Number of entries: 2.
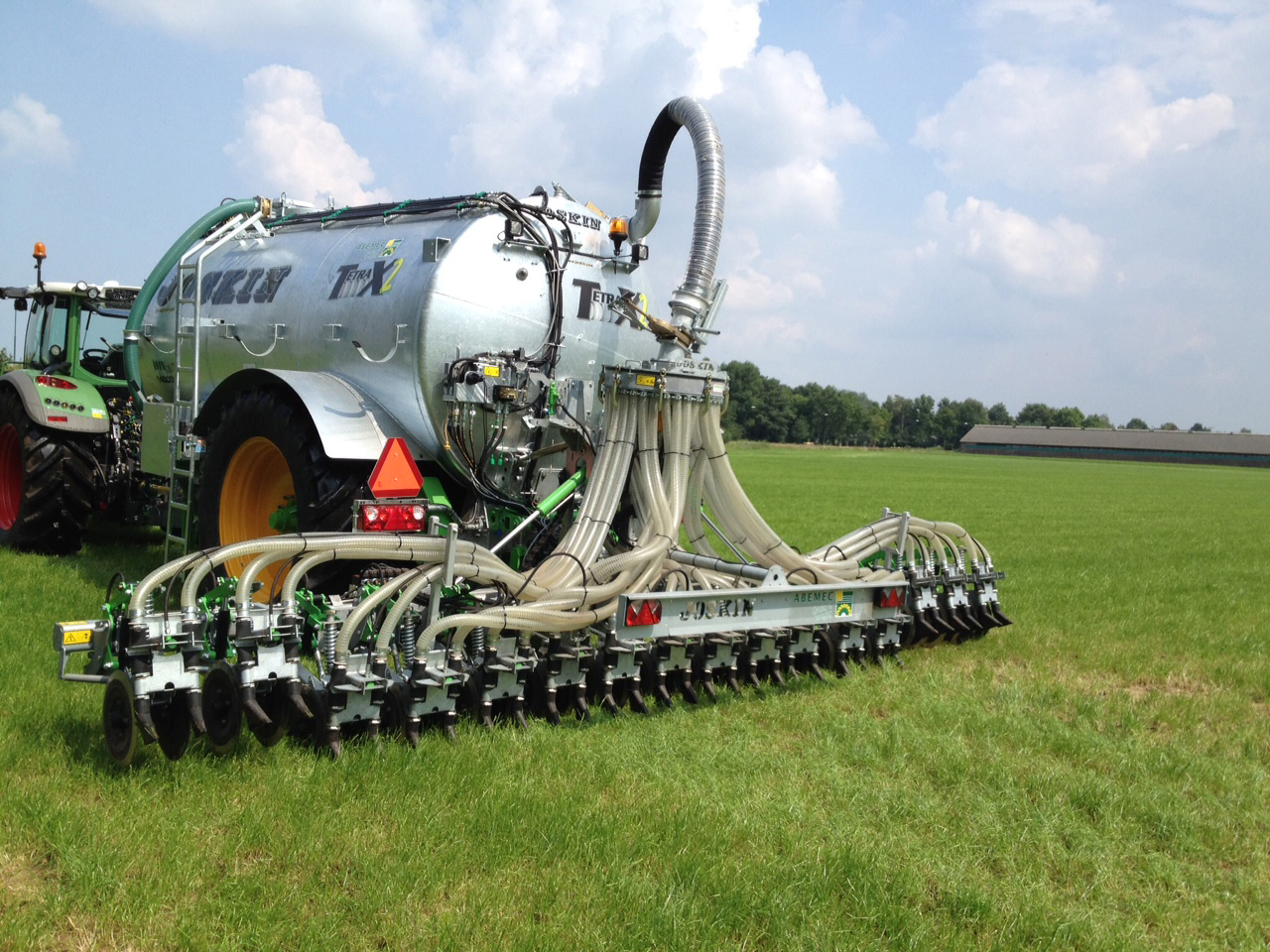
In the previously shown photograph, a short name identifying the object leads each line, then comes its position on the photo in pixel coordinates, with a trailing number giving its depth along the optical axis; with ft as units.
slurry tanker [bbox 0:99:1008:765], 13.59
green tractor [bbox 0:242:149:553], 27.96
